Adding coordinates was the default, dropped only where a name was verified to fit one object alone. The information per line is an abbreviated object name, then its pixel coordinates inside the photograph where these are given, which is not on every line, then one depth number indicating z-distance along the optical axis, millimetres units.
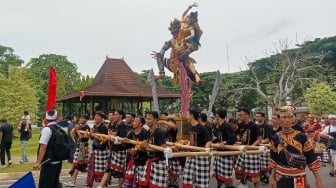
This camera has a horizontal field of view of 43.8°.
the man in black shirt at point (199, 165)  7312
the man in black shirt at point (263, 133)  9148
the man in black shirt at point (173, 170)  9070
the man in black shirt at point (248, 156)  8461
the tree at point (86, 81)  39938
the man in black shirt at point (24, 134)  14273
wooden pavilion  23078
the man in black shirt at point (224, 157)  8281
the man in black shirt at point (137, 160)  6832
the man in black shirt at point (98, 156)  8446
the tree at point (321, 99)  33188
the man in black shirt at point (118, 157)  8359
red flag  6609
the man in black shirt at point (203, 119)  7869
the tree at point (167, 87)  38312
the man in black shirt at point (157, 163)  6680
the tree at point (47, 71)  52906
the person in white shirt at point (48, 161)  6223
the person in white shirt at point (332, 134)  10789
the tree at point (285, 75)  31188
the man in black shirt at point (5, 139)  13422
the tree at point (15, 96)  33094
